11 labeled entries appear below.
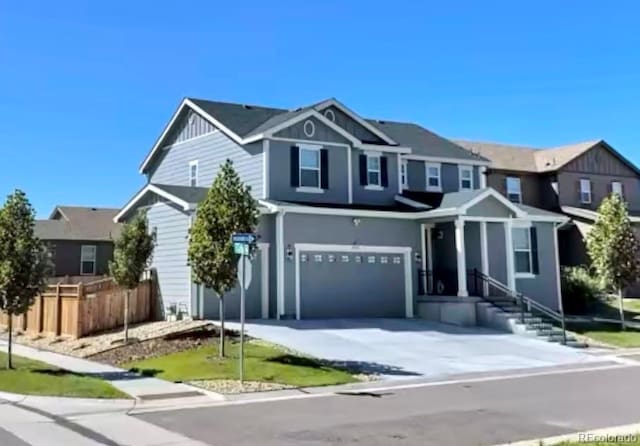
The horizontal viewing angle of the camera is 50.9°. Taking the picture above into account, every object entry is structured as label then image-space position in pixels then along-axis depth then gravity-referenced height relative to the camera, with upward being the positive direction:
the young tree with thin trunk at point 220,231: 16.64 +1.33
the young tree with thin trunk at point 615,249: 25.80 +1.12
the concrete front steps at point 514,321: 22.56 -1.47
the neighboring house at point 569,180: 36.72 +5.72
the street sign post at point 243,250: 14.62 +0.73
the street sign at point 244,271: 14.73 +0.28
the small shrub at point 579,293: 31.02 -0.65
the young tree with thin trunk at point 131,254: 20.47 +0.95
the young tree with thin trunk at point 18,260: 16.05 +0.64
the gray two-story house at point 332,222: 23.34 +2.27
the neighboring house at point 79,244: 39.50 +2.50
